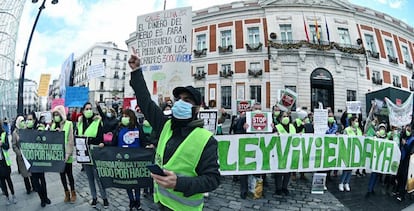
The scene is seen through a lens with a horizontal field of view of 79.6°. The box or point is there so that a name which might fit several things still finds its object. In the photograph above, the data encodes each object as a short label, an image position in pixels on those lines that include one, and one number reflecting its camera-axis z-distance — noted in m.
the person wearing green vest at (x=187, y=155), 1.73
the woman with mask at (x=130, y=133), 5.02
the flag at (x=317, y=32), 26.27
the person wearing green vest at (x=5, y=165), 5.24
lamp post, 12.74
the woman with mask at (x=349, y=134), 6.56
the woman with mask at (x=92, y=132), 5.13
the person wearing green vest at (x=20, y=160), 5.91
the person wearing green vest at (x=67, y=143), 5.32
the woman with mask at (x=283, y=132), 6.07
